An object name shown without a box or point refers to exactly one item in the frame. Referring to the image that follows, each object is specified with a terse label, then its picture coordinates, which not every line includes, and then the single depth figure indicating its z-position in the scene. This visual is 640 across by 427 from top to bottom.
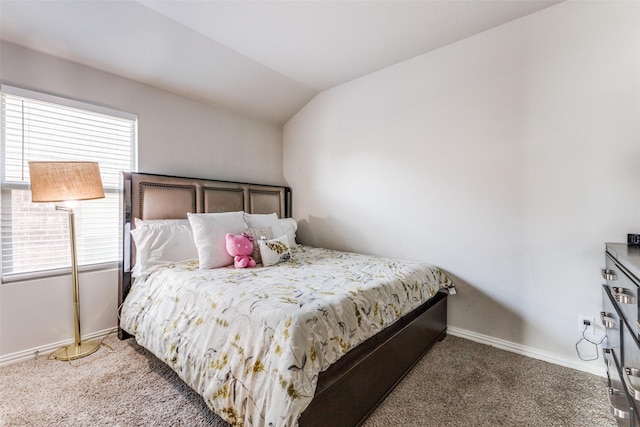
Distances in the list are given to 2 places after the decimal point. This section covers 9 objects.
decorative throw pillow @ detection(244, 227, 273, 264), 2.43
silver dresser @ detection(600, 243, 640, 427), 1.06
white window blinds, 2.04
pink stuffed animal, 2.26
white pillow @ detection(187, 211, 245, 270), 2.24
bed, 1.19
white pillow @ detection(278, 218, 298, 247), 3.26
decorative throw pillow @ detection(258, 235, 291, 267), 2.36
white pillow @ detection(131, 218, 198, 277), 2.29
